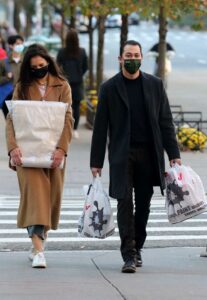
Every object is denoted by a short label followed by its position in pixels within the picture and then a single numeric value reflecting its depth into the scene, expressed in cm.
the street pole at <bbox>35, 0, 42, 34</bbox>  5850
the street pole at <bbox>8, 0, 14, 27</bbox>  7822
